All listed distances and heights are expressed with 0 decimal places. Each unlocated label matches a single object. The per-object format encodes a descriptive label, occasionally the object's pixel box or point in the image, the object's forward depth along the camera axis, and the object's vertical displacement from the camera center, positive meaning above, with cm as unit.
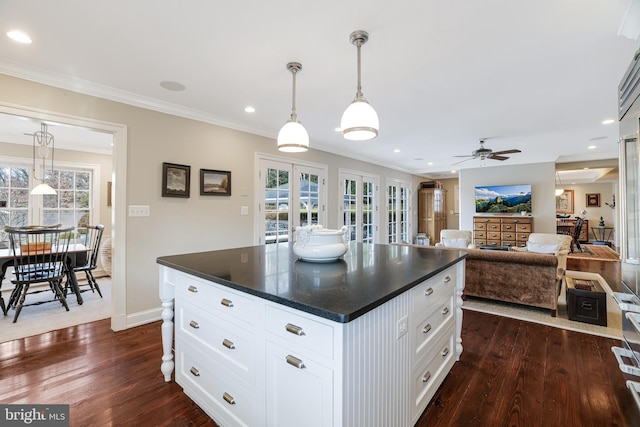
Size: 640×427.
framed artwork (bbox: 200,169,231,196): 354 +45
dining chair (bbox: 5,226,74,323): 309 -55
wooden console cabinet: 670 -30
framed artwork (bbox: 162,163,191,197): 320 +44
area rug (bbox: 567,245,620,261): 685 -95
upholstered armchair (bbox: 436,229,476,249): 452 -36
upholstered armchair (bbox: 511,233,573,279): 377 -43
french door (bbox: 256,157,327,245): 425 +32
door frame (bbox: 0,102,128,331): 288 -8
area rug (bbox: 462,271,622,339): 285 -112
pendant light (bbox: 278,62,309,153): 211 +60
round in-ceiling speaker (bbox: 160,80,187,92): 268 +128
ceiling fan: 467 +107
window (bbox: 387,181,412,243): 743 +15
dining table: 325 -54
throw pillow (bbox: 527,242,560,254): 391 -43
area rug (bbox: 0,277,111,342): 280 -109
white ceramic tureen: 174 -17
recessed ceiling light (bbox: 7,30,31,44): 193 +126
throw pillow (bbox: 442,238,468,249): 452 -41
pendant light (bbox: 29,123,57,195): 399 +106
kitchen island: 105 -54
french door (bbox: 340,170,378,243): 590 +27
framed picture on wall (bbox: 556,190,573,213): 1123 +61
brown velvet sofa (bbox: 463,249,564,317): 324 -73
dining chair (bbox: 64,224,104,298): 384 -62
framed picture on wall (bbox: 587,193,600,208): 1059 +64
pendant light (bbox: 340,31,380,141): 173 +60
